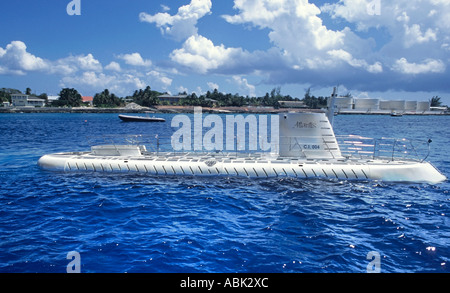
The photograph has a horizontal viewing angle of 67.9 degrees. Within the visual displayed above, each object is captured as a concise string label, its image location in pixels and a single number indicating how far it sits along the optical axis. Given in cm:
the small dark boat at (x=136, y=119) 9236
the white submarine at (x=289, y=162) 2003
